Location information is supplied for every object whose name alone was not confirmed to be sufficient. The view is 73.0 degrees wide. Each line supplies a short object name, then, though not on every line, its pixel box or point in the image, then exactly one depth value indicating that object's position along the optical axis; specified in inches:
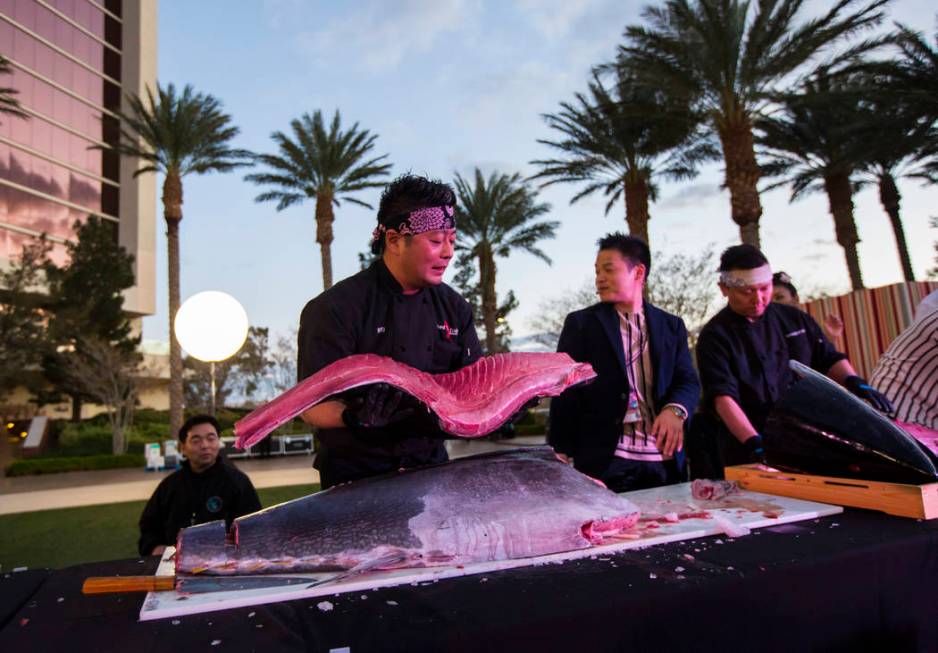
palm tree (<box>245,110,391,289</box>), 1007.6
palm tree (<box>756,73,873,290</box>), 617.9
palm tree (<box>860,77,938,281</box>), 644.1
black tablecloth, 49.8
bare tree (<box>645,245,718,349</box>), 1187.9
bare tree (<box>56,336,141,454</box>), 1203.2
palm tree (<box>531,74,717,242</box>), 681.3
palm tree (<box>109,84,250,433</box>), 967.0
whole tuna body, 65.9
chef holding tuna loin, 89.9
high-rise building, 1772.9
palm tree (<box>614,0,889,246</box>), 568.4
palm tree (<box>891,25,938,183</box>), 633.0
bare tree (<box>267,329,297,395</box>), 1673.2
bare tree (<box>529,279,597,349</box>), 1343.1
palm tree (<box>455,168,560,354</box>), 1118.4
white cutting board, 57.1
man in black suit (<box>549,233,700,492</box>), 125.0
